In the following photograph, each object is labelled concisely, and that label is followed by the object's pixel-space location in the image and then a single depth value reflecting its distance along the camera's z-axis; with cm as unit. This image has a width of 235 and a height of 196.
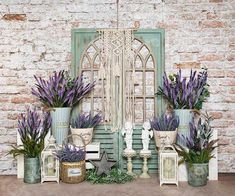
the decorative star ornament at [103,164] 304
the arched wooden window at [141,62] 342
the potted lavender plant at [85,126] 312
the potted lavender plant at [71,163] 294
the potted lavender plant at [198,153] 292
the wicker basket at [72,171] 294
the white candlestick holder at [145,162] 318
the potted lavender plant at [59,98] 315
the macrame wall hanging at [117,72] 340
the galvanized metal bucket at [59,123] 315
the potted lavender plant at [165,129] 307
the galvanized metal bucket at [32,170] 301
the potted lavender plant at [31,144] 301
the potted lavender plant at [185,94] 315
